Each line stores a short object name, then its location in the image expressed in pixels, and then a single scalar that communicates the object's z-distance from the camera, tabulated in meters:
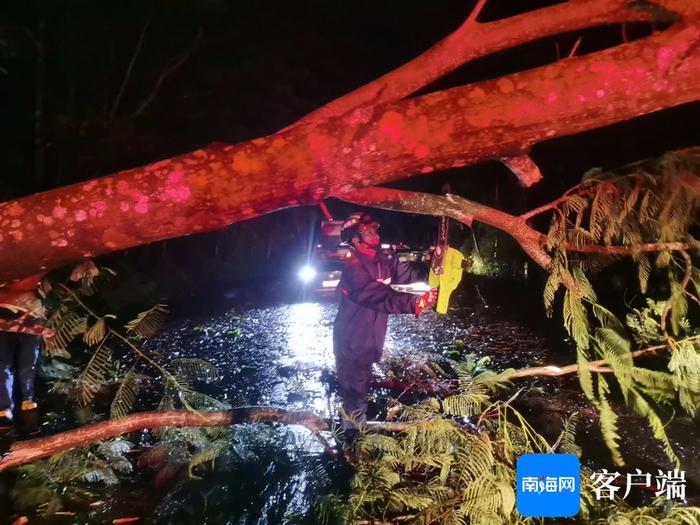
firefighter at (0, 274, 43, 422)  4.96
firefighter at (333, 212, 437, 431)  4.15
